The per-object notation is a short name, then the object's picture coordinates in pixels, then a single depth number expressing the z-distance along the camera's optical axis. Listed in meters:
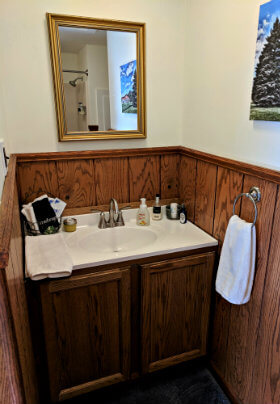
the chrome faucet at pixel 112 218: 1.79
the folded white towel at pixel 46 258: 1.28
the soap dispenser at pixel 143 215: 1.81
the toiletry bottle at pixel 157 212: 1.87
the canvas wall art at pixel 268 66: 1.11
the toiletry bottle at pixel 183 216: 1.82
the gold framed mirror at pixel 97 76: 1.56
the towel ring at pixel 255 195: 1.25
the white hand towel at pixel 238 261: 1.26
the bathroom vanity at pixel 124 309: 1.40
